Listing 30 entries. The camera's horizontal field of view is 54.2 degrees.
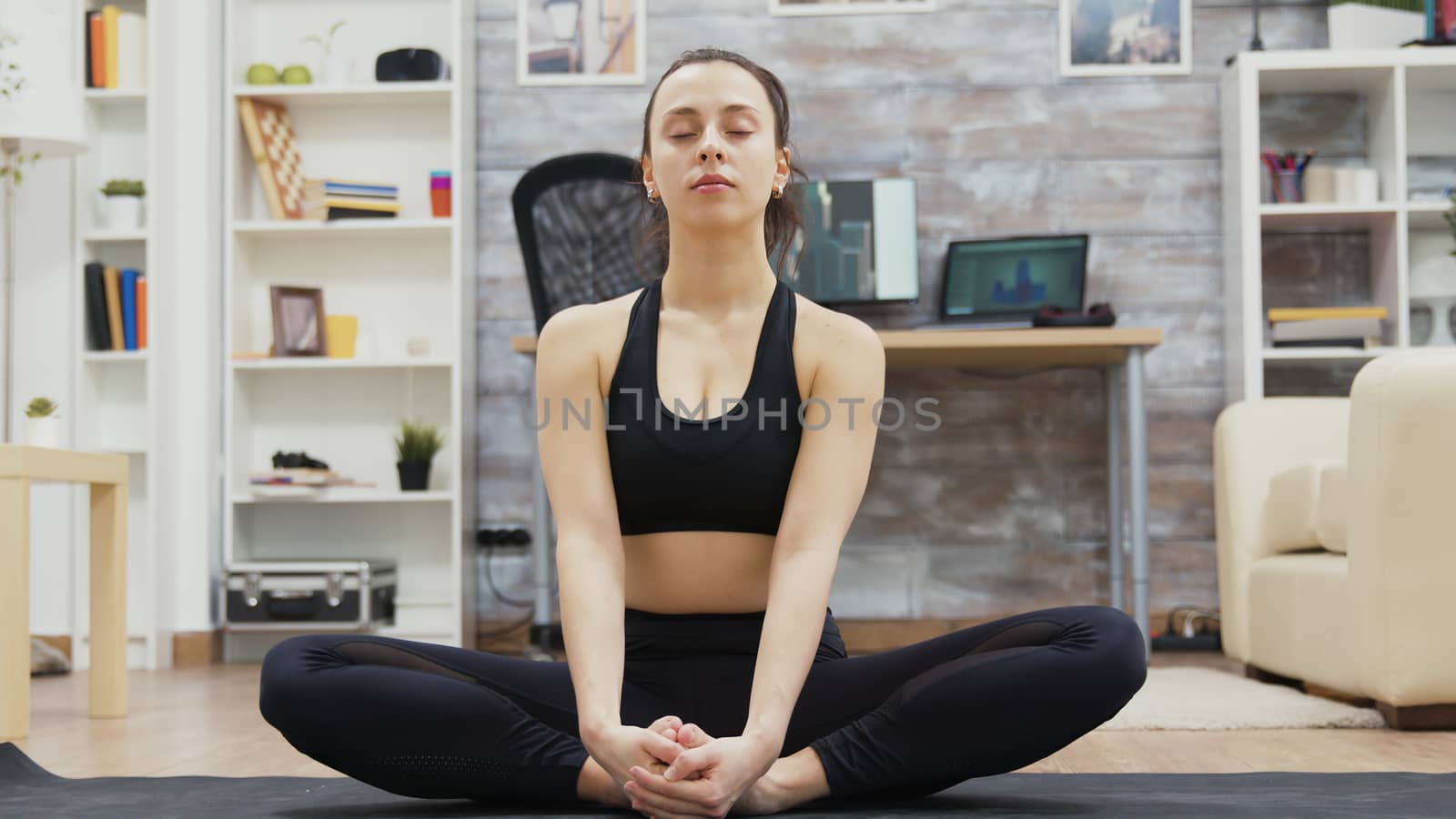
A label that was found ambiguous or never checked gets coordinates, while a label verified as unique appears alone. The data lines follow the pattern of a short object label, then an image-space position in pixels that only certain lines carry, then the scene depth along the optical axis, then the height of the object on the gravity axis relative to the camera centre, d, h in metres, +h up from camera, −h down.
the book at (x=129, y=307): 3.86 +0.34
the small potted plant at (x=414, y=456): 3.96 -0.08
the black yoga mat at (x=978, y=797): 1.42 -0.40
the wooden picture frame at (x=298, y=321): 4.00 +0.30
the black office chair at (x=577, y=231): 3.44 +0.47
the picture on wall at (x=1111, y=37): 4.10 +1.11
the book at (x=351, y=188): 4.03 +0.68
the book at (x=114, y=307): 3.86 +0.34
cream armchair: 2.28 -0.24
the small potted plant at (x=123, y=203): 3.88 +0.62
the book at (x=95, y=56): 3.91 +1.03
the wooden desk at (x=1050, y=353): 3.39 +0.17
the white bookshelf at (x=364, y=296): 4.02 +0.39
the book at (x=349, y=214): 4.04 +0.61
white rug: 2.38 -0.52
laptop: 3.88 +0.39
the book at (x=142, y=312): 3.87 +0.32
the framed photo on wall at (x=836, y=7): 4.14 +1.21
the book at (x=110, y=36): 3.91 +1.08
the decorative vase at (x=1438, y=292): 3.85 +0.34
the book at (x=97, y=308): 3.84 +0.33
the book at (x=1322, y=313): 3.73 +0.28
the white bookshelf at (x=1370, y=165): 3.79 +0.64
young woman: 1.38 -0.19
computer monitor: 3.92 +0.48
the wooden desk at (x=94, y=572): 2.29 -0.25
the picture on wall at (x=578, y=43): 4.19 +1.13
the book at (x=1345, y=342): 3.75 +0.20
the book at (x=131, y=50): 3.92 +1.05
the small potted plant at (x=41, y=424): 2.70 +0.01
